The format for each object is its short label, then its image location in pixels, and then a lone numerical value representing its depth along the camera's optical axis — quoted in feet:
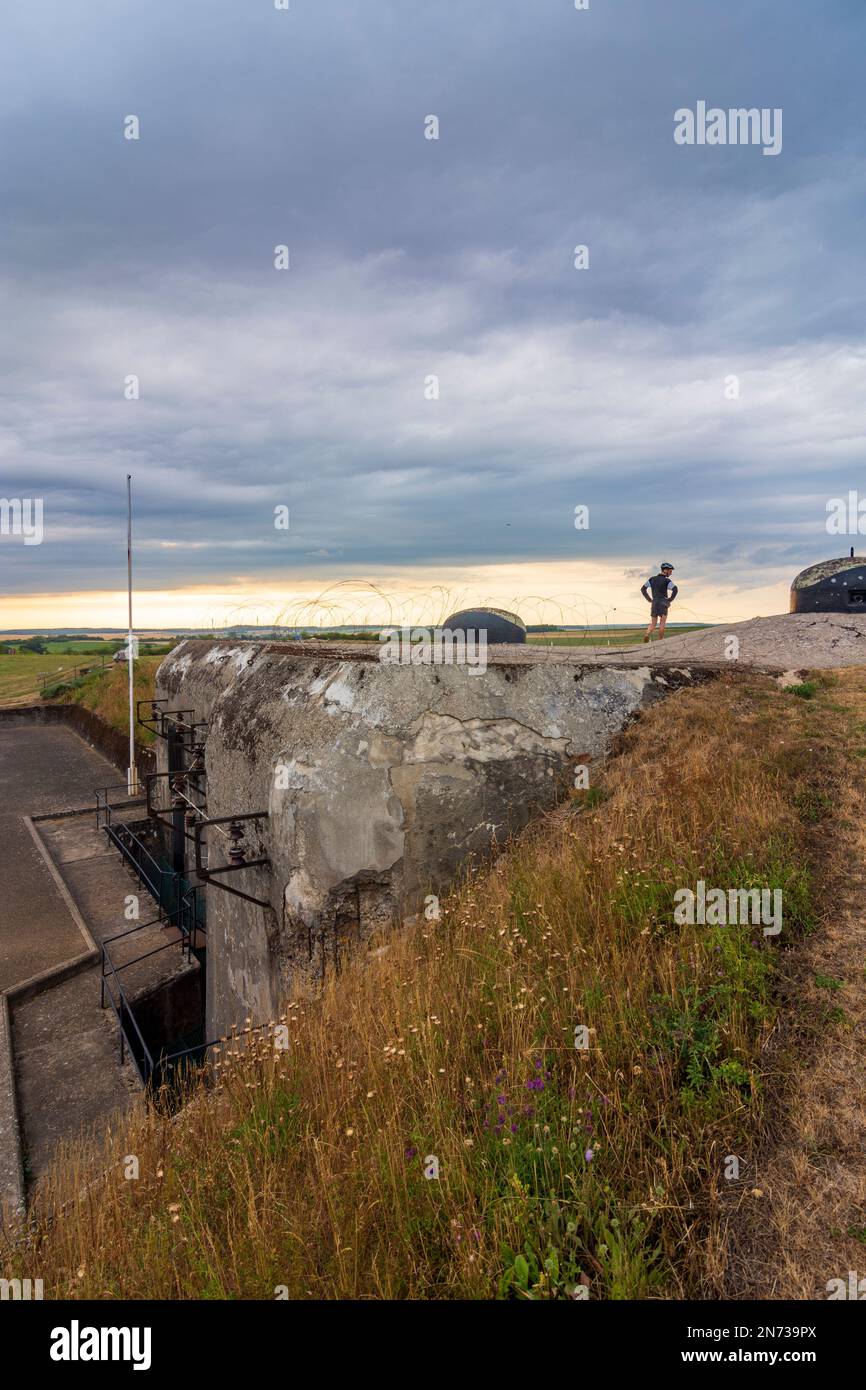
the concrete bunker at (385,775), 18.71
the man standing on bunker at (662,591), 40.34
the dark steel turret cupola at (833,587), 41.88
